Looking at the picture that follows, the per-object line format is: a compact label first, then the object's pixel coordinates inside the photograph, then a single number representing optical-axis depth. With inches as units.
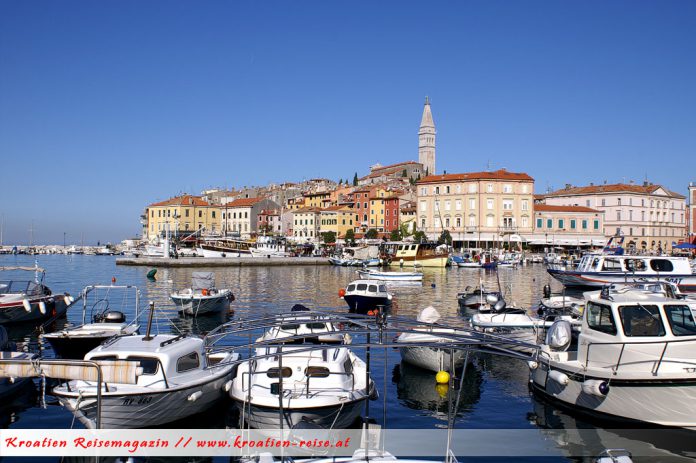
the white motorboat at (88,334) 802.8
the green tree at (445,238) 4064.2
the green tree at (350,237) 4361.2
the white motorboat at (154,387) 475.2
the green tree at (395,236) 4202.3
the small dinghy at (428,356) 717.3
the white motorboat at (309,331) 716.0
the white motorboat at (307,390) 466.3
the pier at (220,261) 3196.4
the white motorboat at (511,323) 883.4
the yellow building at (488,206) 4101.9
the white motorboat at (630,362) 501.4
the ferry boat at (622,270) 1591.5
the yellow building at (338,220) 4658.0
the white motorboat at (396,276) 2274.9
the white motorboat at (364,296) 1352.1
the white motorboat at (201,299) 1269.7
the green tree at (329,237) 4458.9
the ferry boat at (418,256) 3238.2
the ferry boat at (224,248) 3597.4
